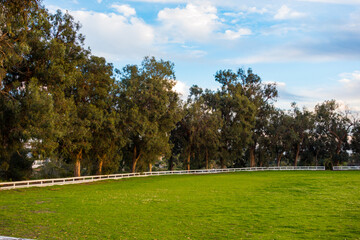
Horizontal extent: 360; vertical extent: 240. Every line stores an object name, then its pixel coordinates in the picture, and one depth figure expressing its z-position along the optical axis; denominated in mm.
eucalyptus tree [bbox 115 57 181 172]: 41219
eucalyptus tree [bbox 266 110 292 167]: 68438
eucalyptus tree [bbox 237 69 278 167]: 68312
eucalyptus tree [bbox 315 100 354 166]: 69750
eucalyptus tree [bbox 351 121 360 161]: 68312
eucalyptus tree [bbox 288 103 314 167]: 70688
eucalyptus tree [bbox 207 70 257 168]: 60000
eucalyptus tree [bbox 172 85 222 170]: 55219
